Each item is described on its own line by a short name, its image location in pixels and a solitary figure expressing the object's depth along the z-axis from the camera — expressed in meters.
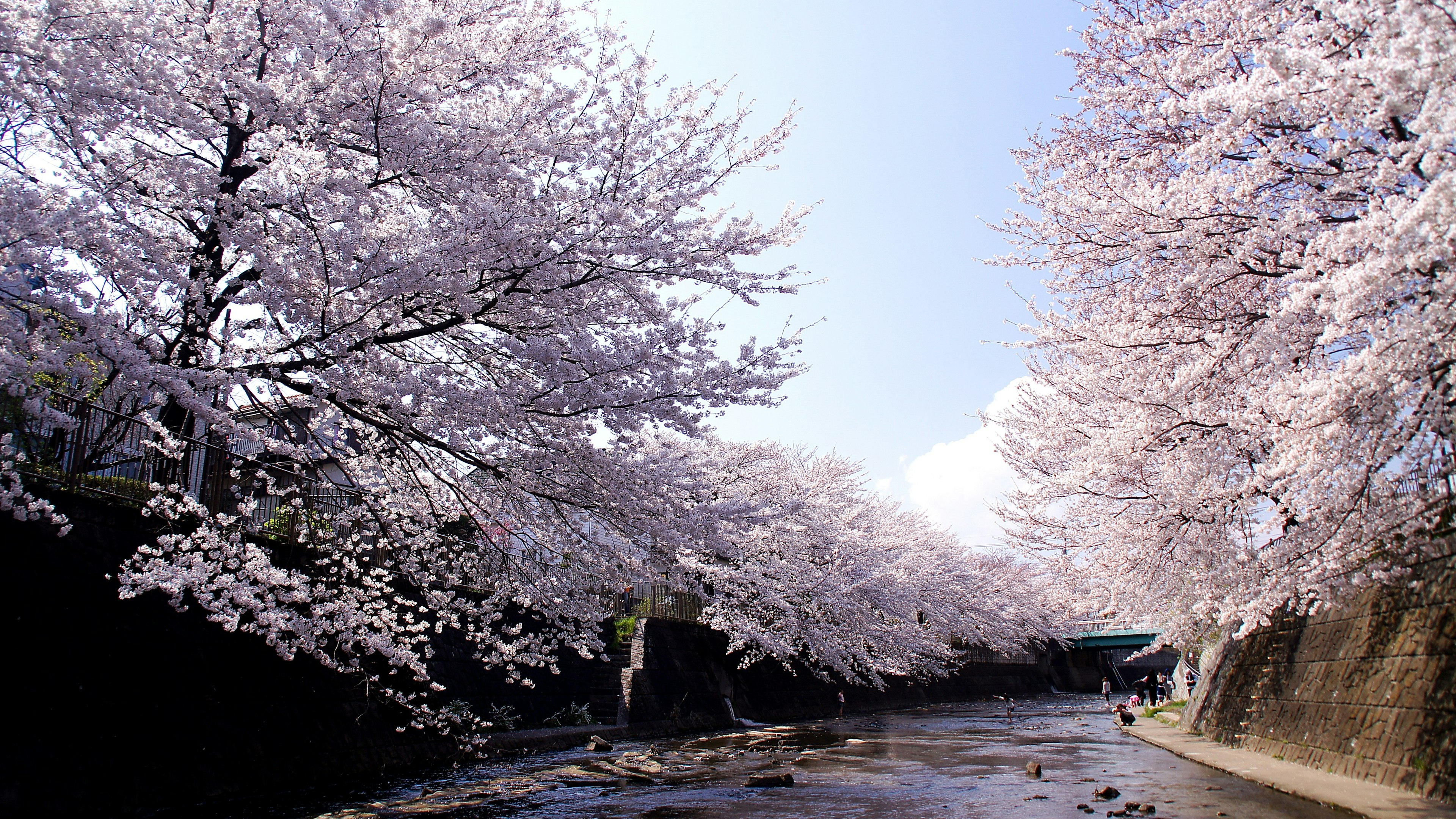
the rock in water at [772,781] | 10.88
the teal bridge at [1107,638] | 55.72
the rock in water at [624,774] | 11.75
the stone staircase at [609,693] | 19.11
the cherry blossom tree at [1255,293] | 4.59
